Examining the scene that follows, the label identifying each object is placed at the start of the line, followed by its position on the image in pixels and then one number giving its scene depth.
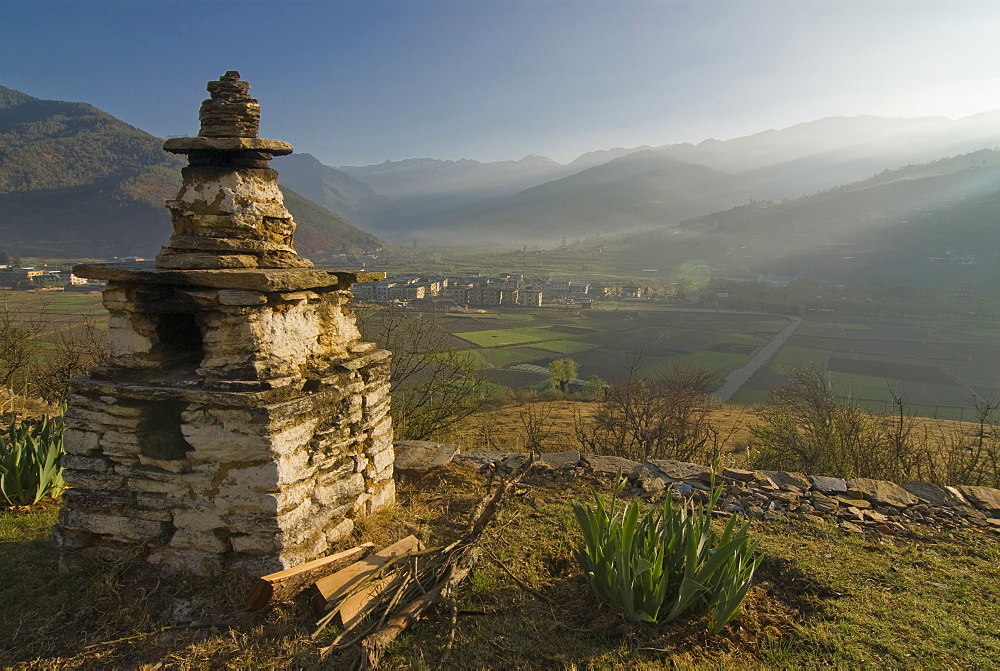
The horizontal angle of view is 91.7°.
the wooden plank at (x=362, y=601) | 3.18
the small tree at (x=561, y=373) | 26.52
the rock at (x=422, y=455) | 5.68
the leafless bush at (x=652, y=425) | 9.95
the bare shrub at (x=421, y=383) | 11.12
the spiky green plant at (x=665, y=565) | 3.11
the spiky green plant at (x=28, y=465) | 4.83
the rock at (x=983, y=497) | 5.48
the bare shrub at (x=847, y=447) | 7.73
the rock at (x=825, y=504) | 5.40
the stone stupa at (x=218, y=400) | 3.38
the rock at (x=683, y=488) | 5.64
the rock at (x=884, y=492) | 5.57
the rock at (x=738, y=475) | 6.04
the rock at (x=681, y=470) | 6.01
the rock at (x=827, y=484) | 5.84
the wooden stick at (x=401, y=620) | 2.86
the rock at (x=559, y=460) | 6.20
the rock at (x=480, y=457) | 6.26
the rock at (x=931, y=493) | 5.58
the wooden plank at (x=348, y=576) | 3.26
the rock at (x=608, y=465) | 6.18
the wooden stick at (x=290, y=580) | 3.20
